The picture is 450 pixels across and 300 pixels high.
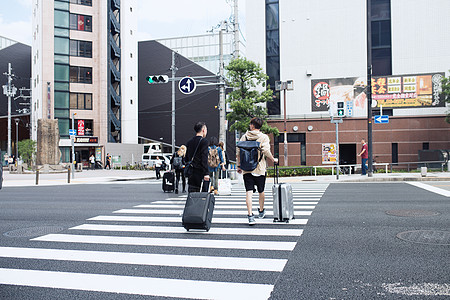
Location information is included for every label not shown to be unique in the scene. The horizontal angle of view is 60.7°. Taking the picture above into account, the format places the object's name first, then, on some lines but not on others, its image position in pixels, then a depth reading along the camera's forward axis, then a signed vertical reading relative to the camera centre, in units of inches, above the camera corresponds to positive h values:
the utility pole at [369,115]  733.9 +69.0
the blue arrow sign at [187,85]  765.9 +135.4
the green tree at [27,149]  1512.1 +15.4
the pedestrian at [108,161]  1701.0 -40.8
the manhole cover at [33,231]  260.1 -54.9
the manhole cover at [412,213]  297.0 -50.1
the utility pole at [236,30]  1037.8 +328.6
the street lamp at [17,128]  2250.5 +148.9
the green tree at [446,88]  999.9 +163.6
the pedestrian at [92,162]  1711.4 -42.5
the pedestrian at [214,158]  452.4 -7.8
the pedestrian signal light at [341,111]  744.3 +75.7
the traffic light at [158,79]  777.5 +149.3
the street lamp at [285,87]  1077.8 +188.0
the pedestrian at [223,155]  509.8 -4.7
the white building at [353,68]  1096.8 +246.2
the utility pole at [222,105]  827.0 +101.5
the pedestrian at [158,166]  777.3 -29.6
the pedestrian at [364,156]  765.9 -11.3
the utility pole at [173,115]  1298.0 +124.1
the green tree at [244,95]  1035.3 +156.6
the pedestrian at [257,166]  270.7 -10.6
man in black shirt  270.4 -5.9
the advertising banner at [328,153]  1123.5 -7.0
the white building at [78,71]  1838.1 +404.5
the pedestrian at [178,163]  440.9 -14.0
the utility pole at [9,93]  1796.3 +285.8
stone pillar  1299.2 +40.2
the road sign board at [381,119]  787.7 +65.0
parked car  1522.3 -26.8
